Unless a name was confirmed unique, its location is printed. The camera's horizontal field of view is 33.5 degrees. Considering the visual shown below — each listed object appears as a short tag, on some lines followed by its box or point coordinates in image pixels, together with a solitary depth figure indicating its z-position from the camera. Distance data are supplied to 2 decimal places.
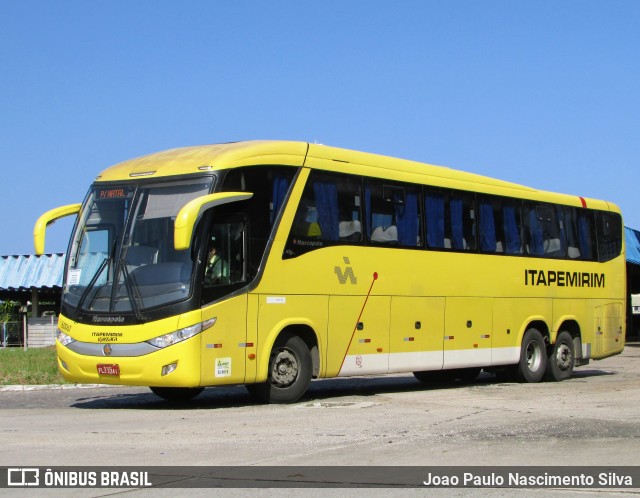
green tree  50.41
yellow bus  14.15
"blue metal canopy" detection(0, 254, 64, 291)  47.81
